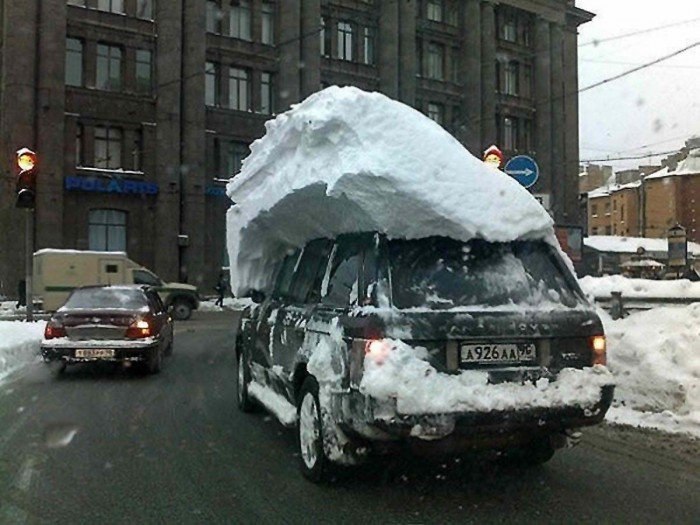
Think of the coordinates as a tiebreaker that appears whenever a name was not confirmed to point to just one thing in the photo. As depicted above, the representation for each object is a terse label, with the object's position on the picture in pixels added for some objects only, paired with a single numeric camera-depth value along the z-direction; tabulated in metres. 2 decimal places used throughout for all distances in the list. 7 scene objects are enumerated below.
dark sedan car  10.55
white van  25.91
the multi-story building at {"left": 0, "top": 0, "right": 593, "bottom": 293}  33.91
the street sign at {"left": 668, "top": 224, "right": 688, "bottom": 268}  23.19
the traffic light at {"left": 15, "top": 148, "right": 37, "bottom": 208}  15.77
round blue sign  12.09
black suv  4.72
